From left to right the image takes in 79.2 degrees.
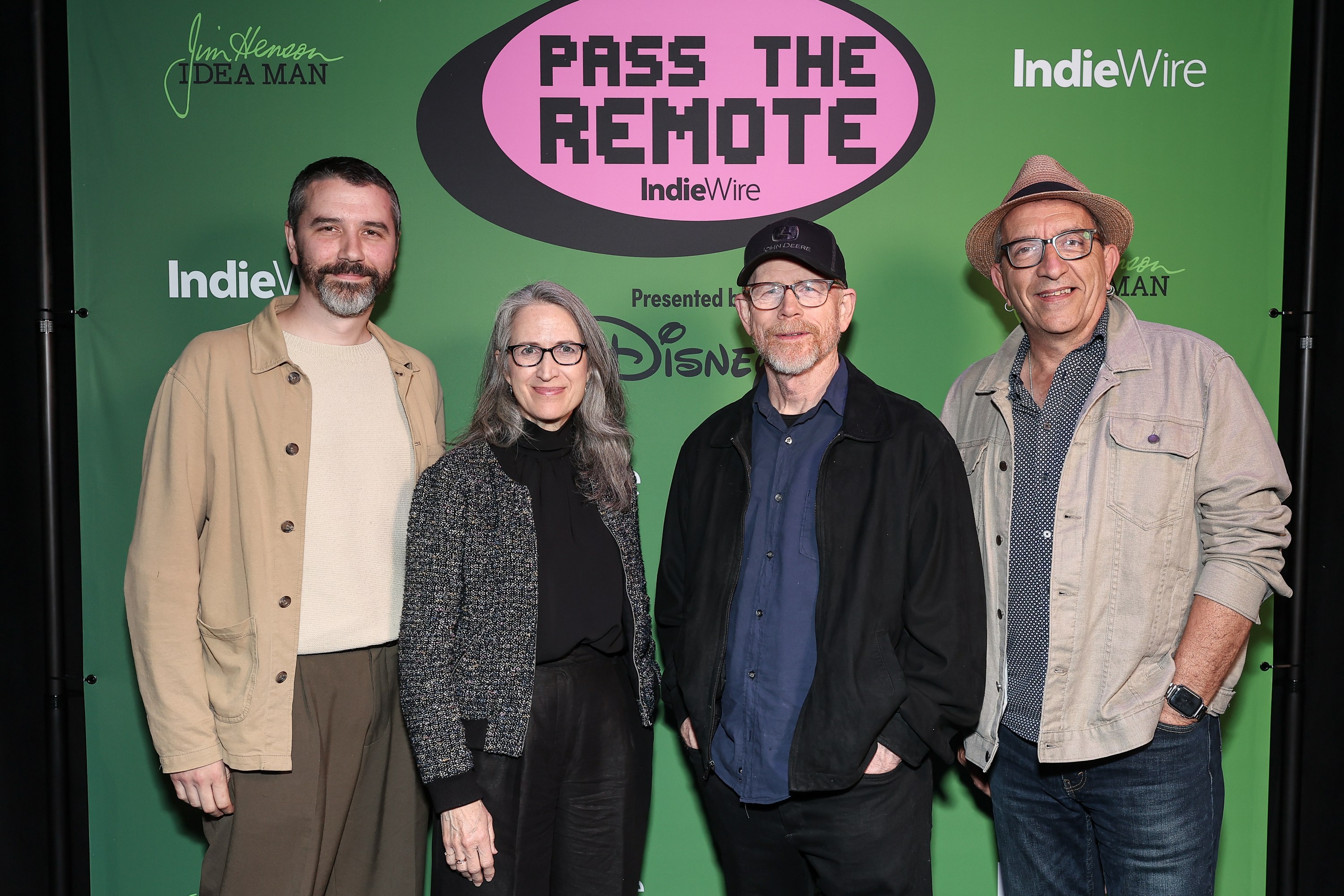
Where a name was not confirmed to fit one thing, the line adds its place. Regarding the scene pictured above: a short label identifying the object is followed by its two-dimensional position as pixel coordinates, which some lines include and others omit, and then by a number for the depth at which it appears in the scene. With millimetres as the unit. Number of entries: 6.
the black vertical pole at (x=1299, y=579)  2572
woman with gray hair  1769
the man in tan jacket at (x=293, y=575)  1967
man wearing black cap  1771
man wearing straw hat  1859
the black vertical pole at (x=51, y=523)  2531
